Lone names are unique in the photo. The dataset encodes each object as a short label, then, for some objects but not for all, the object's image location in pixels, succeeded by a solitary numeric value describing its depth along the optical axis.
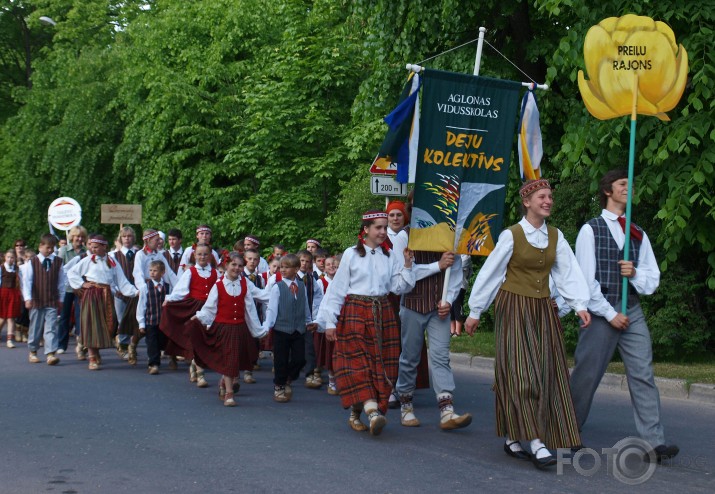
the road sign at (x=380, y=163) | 9.04
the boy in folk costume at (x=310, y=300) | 12.39
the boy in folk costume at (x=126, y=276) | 14.69
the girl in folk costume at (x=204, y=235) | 13.73
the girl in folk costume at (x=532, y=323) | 7.00
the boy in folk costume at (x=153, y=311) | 13.41
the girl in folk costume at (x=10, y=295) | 18.22
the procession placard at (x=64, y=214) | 23.59
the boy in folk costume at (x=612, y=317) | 7.27
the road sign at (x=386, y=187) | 14.20
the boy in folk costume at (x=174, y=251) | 15.83
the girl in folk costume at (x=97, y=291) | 13.74
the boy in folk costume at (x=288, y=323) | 10.98
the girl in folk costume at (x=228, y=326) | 10.80
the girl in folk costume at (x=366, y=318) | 8.50
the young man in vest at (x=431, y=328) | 8.64
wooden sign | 22.81
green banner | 8.65
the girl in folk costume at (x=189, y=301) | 12.15
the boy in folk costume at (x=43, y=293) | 14.97
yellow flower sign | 8.06
